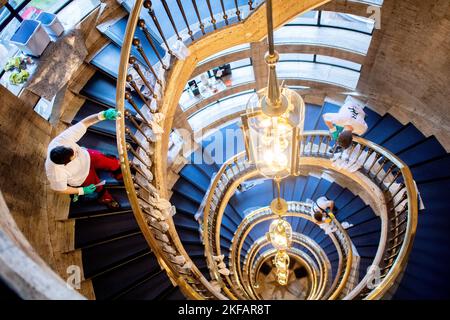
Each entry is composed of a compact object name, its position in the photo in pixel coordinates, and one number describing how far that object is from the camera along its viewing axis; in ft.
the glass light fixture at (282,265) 30.98
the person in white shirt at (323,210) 28.48
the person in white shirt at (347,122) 20.30
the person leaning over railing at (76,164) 13.17
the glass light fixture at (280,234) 23.73
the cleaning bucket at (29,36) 15.79
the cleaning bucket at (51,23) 16.56
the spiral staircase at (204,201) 16.03
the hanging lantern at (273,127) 9.26
